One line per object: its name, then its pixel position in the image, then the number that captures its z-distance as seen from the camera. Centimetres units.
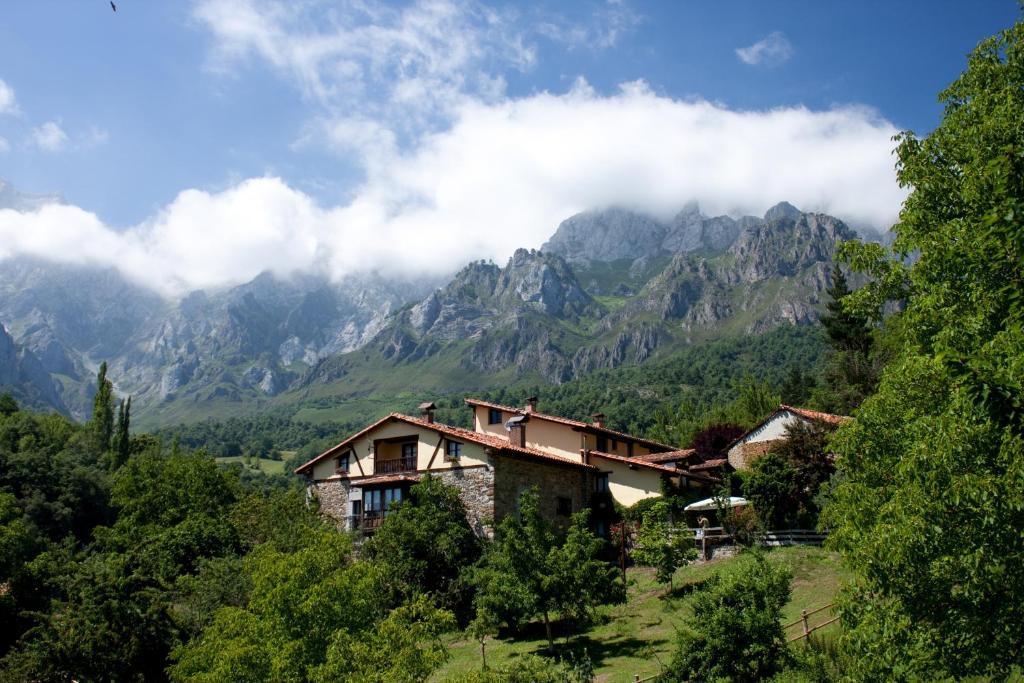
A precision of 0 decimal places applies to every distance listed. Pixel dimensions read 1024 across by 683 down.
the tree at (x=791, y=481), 3456
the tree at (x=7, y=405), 9038
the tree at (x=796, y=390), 8444
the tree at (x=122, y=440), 7506
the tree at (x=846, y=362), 5375
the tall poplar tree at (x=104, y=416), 8256
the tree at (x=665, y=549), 2869
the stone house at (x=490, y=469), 3750
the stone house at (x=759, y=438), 4890
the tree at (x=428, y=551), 3228
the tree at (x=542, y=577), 2558
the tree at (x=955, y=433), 1152
